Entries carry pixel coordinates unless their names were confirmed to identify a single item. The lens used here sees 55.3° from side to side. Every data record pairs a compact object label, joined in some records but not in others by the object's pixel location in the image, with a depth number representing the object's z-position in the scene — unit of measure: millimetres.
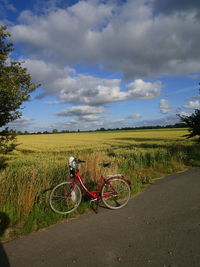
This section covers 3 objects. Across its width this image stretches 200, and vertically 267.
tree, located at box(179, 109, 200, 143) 13406
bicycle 4492
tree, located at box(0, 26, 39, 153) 7219
